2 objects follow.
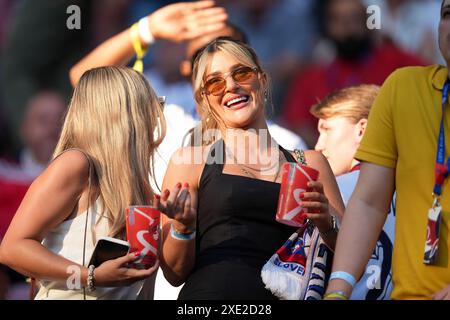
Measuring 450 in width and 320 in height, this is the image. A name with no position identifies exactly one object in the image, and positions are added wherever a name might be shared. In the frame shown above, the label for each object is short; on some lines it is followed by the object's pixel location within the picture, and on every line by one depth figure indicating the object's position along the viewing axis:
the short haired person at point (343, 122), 9.37
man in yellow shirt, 5.14
